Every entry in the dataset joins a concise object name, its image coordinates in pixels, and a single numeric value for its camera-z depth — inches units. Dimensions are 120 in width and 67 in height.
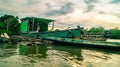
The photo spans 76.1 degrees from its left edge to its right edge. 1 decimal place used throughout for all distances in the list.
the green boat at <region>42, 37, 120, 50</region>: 326.8
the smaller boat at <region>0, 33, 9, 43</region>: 394.9
